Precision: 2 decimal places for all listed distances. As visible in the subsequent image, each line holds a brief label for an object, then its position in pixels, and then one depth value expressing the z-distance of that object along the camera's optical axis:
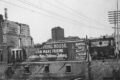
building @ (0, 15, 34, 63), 35.44
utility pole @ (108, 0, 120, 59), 33.72
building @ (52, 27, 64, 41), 56.09
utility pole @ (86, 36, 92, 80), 31.98
